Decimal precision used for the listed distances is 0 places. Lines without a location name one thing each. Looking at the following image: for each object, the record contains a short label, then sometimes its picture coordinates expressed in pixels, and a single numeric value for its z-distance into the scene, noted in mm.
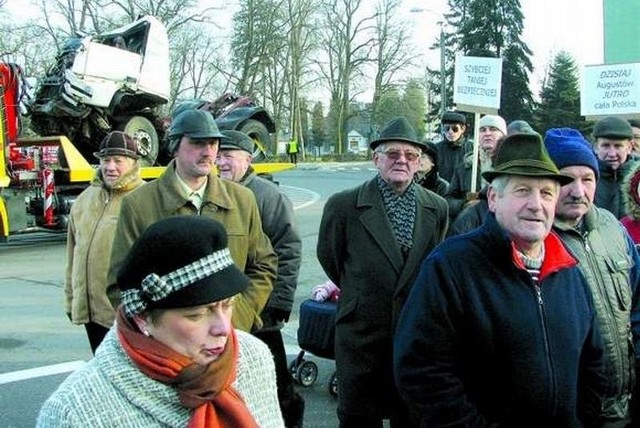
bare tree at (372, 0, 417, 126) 70375
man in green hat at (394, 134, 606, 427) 2654
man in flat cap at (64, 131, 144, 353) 4551
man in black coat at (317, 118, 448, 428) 3844
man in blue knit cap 3090
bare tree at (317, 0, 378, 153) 70812
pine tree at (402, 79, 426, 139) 71938
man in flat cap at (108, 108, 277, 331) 3758
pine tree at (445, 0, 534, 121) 47312
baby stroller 5062
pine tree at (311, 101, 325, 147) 94812
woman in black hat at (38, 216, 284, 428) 1919
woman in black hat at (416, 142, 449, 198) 5590
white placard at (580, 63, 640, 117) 7207
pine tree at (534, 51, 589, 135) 43156
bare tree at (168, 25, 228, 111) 52438
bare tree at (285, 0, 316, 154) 62625
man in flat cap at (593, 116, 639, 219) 4910
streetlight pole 29906
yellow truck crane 13250
